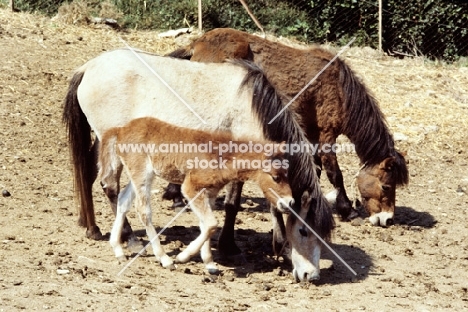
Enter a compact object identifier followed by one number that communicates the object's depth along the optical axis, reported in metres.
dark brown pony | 9.11
